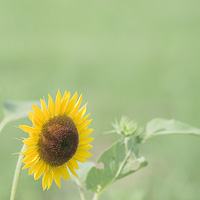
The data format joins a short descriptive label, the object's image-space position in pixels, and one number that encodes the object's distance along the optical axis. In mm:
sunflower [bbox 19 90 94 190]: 1559
